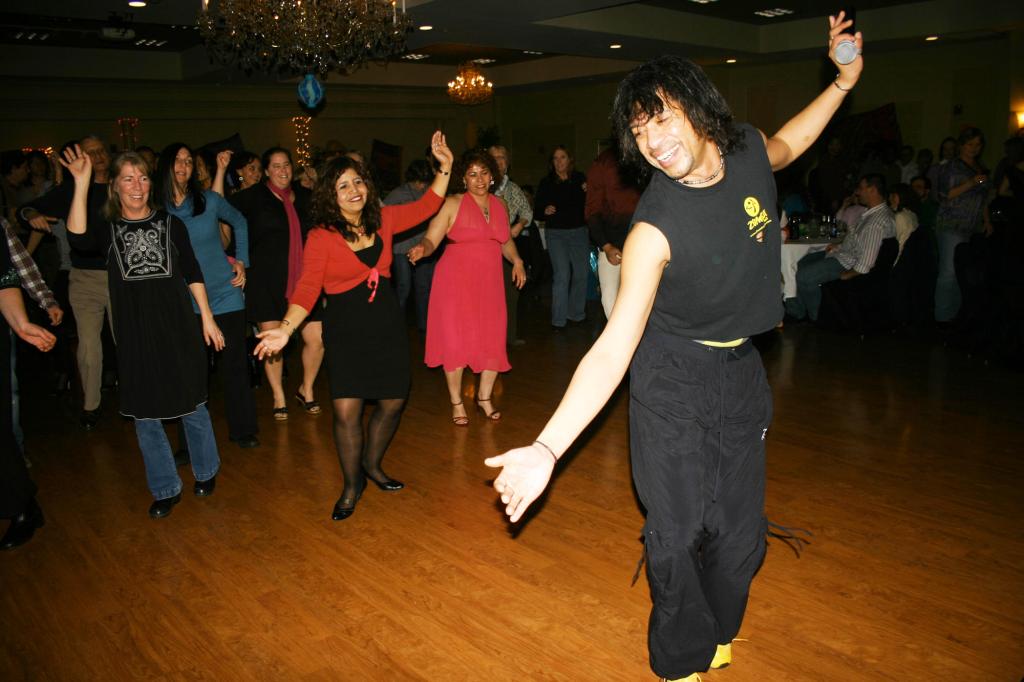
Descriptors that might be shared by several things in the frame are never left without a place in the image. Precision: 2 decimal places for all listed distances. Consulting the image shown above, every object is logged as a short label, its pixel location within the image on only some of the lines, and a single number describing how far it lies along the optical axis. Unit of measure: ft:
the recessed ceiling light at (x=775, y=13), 33.06
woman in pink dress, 14.99
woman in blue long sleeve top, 12.98
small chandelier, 37.58
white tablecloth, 23.68
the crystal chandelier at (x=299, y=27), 18.29
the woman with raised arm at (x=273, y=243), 15.49
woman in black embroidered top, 10.92
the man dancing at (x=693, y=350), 5.86
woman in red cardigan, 10.93
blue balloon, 27.07
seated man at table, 21.09
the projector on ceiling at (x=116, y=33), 27.50
